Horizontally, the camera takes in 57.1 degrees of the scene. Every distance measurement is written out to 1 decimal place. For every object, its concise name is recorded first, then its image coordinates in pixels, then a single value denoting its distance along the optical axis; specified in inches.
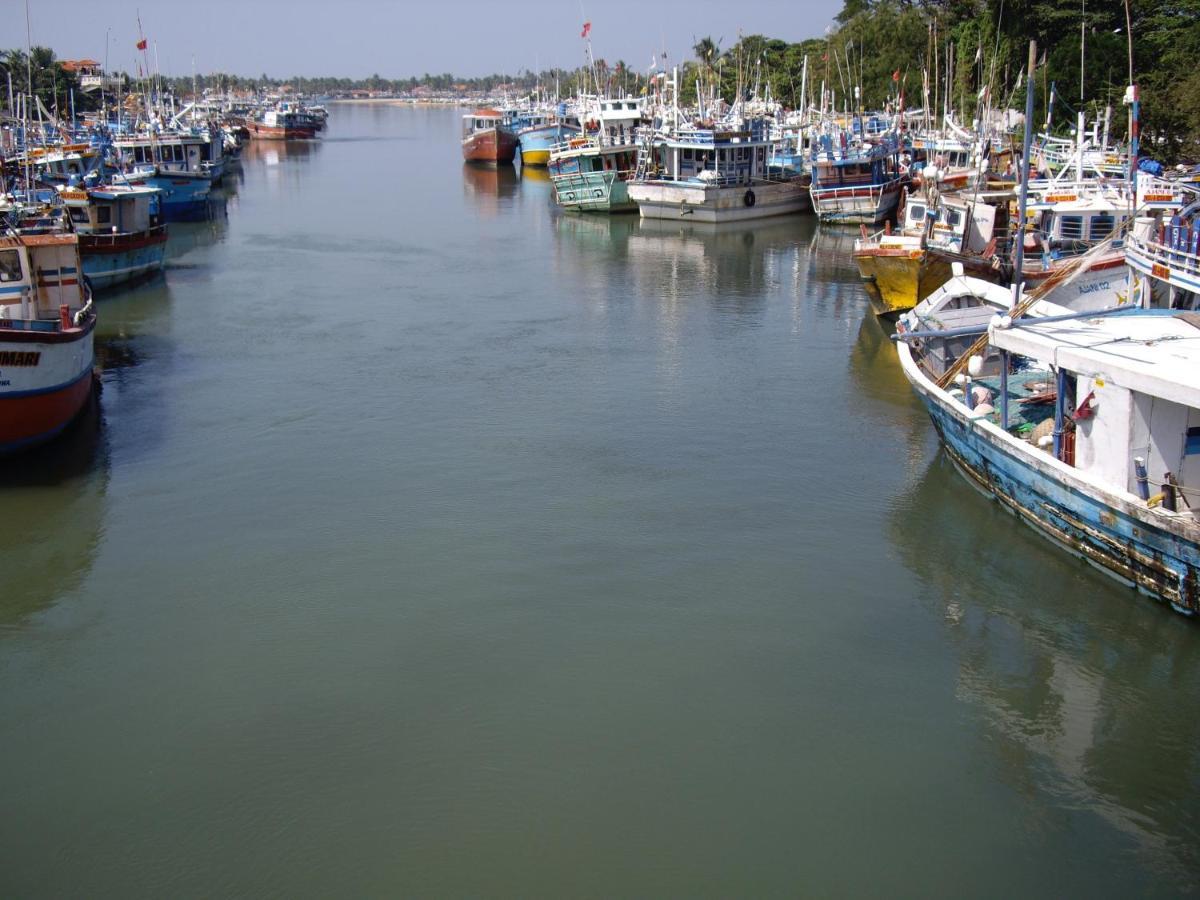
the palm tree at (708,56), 3598.7
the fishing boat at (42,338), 652.7
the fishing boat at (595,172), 1839.3
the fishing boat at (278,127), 4227.4
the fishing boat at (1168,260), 588.1
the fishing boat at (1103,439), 471.5
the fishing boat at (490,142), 2942.9
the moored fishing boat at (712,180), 1732.3
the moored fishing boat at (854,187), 1659.7
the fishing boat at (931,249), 997.2
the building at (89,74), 4112.7
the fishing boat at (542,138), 2765.7
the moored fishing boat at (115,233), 1190.9
